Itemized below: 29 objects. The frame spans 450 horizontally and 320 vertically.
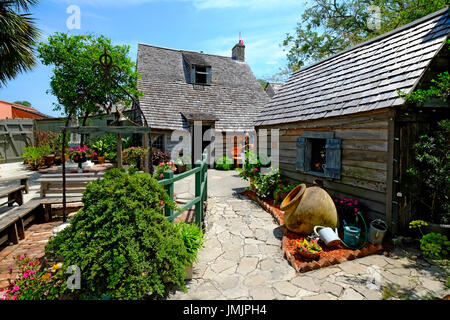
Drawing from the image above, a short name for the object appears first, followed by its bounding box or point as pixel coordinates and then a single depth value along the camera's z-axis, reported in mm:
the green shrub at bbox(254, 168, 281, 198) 7578
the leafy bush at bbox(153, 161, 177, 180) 8926
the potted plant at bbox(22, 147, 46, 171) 11933
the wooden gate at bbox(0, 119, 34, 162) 14284
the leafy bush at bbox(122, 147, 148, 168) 9734
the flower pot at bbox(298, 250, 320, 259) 3910
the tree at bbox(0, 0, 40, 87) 8383
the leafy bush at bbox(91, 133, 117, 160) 14086
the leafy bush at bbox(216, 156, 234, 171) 14000
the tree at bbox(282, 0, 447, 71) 14902
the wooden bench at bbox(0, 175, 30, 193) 7047
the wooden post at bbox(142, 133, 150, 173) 5895
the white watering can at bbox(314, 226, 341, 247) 4266
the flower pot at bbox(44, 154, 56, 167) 12570
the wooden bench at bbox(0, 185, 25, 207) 5883
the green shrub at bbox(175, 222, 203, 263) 3463
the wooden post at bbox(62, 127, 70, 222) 4797
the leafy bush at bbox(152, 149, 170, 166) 11789
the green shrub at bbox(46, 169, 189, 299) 2475
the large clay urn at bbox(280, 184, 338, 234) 4719
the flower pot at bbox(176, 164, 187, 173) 11731
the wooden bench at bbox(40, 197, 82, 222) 5590
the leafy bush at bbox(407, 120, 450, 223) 4270
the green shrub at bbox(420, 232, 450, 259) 3963
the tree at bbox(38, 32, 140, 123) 10227
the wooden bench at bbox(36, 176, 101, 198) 6047
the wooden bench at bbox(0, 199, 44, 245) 4297
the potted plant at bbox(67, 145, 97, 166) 9680
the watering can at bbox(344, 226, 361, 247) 4359
